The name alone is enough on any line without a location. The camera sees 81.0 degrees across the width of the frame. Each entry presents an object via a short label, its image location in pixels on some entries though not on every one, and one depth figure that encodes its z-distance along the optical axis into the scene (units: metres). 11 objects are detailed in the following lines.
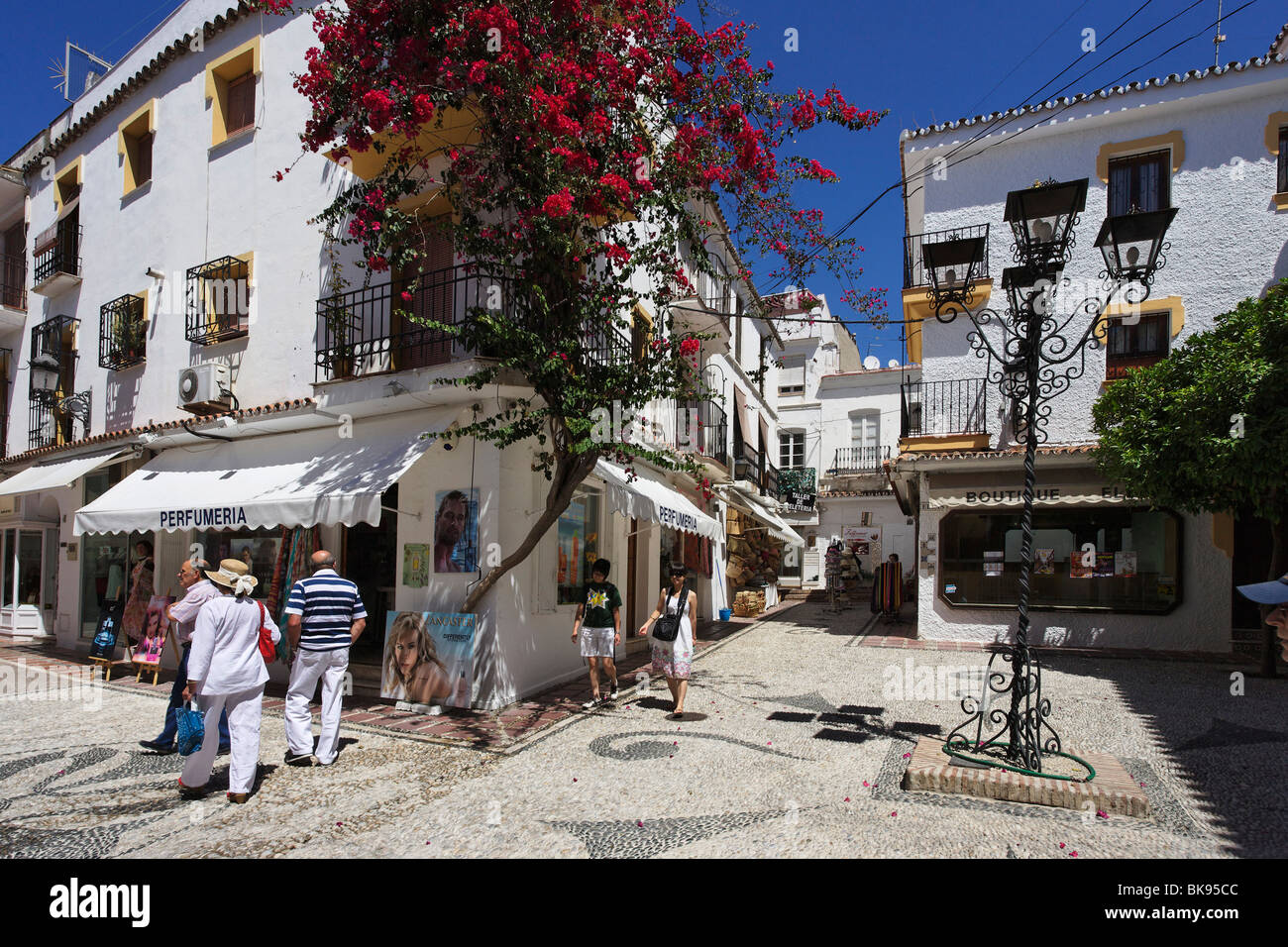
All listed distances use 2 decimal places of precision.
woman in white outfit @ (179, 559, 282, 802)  5.28
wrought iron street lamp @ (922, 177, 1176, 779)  5.69
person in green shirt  8.34
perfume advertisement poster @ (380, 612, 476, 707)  8.02
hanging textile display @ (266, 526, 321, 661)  9.43
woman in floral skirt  7.84
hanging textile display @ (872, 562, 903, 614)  18.02
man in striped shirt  6.23
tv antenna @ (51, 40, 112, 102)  15.05
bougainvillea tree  7.13
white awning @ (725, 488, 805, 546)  18.20
